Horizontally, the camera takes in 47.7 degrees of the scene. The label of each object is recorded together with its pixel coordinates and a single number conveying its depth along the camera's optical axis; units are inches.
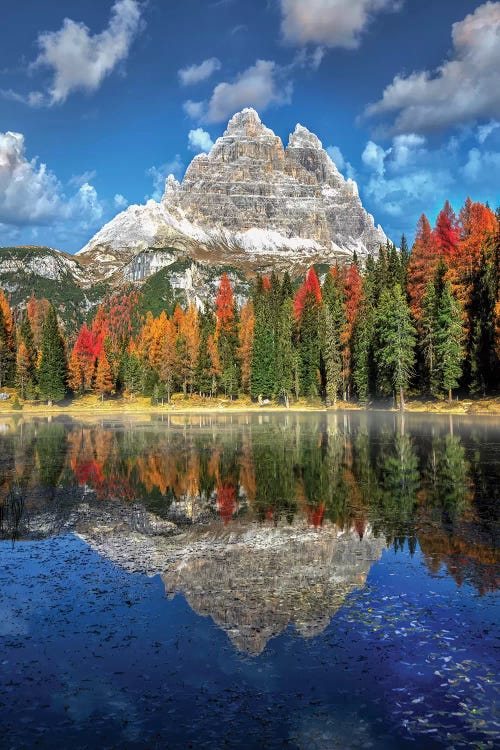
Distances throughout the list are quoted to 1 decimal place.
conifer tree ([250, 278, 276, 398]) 4178.2
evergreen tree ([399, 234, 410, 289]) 3604.8
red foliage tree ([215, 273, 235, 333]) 4781.0
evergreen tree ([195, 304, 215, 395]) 4473.4
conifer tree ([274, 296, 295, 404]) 4047.7
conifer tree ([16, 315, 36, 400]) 4517.7
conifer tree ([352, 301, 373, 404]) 3491.6
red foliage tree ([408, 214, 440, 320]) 3304.6
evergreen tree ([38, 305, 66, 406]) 4490.7
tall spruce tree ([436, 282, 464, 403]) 2792.8
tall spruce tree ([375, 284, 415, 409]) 3085.6
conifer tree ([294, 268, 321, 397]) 3969.0
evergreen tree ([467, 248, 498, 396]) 2684.5
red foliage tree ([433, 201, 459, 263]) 3425.2
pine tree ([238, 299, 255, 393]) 4446.4
